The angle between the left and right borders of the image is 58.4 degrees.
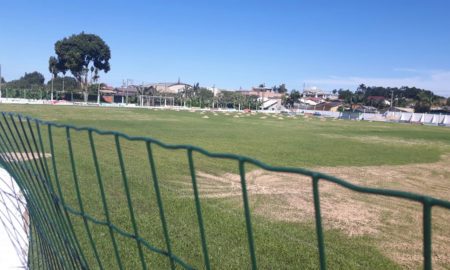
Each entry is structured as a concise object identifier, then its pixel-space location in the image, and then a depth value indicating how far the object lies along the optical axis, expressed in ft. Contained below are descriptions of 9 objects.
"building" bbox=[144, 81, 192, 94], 435.94
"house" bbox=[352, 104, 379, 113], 306.96
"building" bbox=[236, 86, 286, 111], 362.94
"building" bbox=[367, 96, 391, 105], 346.54
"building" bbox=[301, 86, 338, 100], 563.07
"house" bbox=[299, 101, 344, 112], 348.30
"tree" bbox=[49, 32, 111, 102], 277.85
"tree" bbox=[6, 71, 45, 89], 441.52
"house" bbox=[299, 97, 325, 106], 401.88
